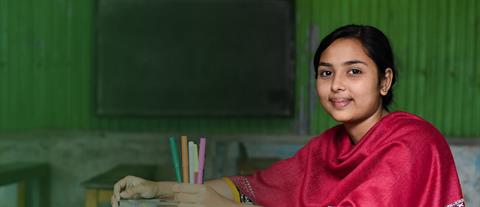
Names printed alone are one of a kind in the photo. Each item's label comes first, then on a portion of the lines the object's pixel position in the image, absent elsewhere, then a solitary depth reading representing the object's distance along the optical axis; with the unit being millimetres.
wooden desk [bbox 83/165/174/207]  1958
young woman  1048
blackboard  2457
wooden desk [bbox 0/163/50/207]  2100
